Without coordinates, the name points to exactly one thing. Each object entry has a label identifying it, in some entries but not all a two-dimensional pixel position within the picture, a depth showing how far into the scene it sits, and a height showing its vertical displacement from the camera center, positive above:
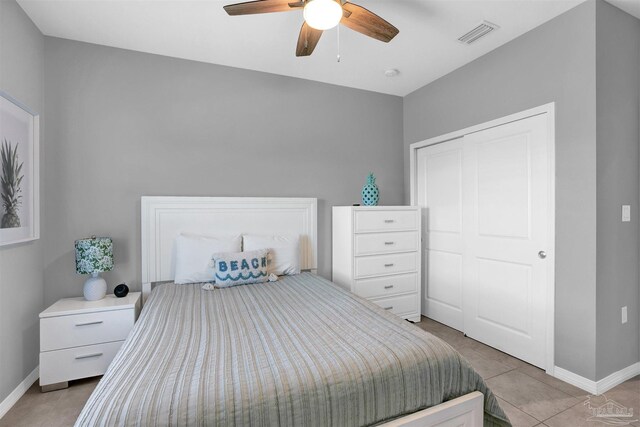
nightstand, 2.09 -0.88
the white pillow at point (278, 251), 2.80 -0.37
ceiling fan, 1.54 +1.09
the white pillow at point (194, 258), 2.55 -0.39
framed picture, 1.90 +0.27
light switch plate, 2.20 -0.03
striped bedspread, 1.00 -0.61
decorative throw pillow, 2.45 -0.46
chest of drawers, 3.04 -0.45
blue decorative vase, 3.28 +0.19
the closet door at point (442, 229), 3.14 -0.21
